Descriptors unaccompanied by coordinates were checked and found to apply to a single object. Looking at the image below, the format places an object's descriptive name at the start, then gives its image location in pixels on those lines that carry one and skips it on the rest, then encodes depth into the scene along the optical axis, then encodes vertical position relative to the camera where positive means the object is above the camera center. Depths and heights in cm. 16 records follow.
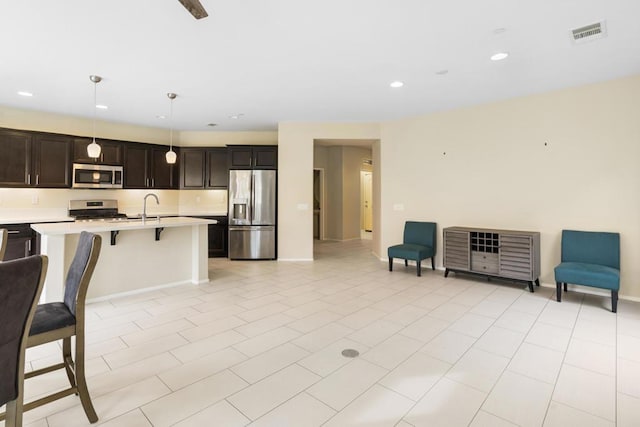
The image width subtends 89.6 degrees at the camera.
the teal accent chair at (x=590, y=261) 351 -61
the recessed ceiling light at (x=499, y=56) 329 +162
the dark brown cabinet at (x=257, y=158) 632 +104
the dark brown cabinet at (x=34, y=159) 502 +83
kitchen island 339 -55
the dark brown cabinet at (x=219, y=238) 662 -56
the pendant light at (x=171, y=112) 457 +166
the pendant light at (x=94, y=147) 392 +77
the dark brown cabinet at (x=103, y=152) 565 +107
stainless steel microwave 563 +62
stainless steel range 574 +3
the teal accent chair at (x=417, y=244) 508 -56
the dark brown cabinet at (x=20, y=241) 463 -45
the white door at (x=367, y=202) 1063 +32
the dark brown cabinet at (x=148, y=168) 622 +86
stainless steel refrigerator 627 -6
